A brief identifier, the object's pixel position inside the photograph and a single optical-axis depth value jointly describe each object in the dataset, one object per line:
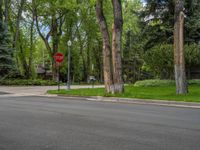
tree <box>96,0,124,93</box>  13.40
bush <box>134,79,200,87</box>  19.84
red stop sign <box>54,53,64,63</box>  16.35
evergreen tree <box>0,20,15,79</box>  23.63
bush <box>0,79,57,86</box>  22.75
